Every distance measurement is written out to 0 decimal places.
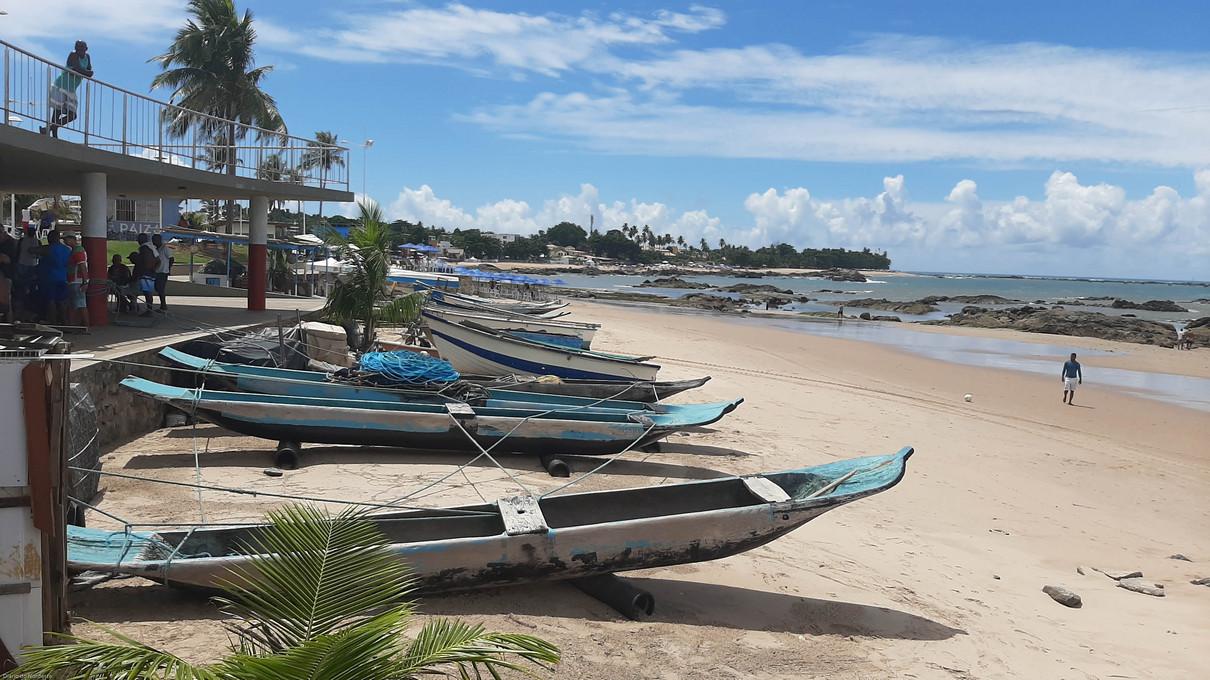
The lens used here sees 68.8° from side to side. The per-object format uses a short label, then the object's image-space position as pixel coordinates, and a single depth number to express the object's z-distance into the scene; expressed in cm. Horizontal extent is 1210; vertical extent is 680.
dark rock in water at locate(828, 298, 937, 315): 6112
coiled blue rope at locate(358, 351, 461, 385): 1188
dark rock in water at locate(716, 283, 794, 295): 8275
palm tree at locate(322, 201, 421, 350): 1692
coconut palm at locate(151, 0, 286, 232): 3728
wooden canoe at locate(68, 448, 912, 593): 579
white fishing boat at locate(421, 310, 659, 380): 1720
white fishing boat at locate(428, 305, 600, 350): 2175
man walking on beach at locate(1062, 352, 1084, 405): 2067
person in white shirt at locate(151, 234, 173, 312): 1630
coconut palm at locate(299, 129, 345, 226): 1988
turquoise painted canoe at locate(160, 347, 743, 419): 1166
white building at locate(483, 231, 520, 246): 15010
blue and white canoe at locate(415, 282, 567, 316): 2622
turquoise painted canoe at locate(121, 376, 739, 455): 1025
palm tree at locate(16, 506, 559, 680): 317
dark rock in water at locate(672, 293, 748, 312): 5641
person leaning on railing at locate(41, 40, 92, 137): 1236
